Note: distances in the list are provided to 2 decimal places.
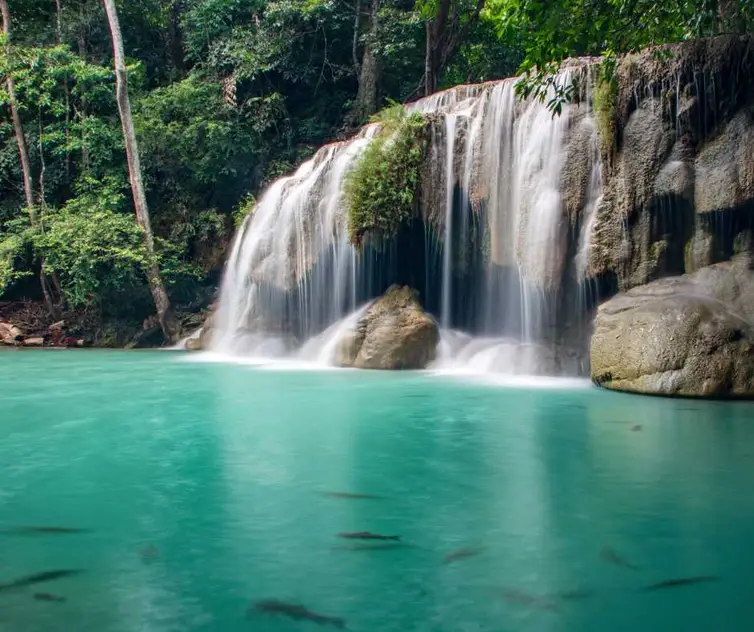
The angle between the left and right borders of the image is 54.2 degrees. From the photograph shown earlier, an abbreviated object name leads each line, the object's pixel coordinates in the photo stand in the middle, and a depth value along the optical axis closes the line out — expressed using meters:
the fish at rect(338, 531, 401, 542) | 3.57
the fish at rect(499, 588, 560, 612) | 2.79
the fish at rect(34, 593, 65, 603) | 2.84
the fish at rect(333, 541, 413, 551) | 3.41
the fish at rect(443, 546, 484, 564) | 3.27
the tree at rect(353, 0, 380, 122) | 19.67
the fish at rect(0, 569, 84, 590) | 2.97
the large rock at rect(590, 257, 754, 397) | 7.87
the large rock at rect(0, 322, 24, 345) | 18.28
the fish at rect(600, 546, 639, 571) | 3.17
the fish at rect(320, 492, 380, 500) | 4.27
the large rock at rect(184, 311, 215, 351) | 16.34
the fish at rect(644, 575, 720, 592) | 2.95
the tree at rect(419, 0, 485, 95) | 17.89
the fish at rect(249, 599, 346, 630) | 2.68
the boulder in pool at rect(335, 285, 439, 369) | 11.56
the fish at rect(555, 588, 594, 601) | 2.85
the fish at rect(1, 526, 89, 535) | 3.67
